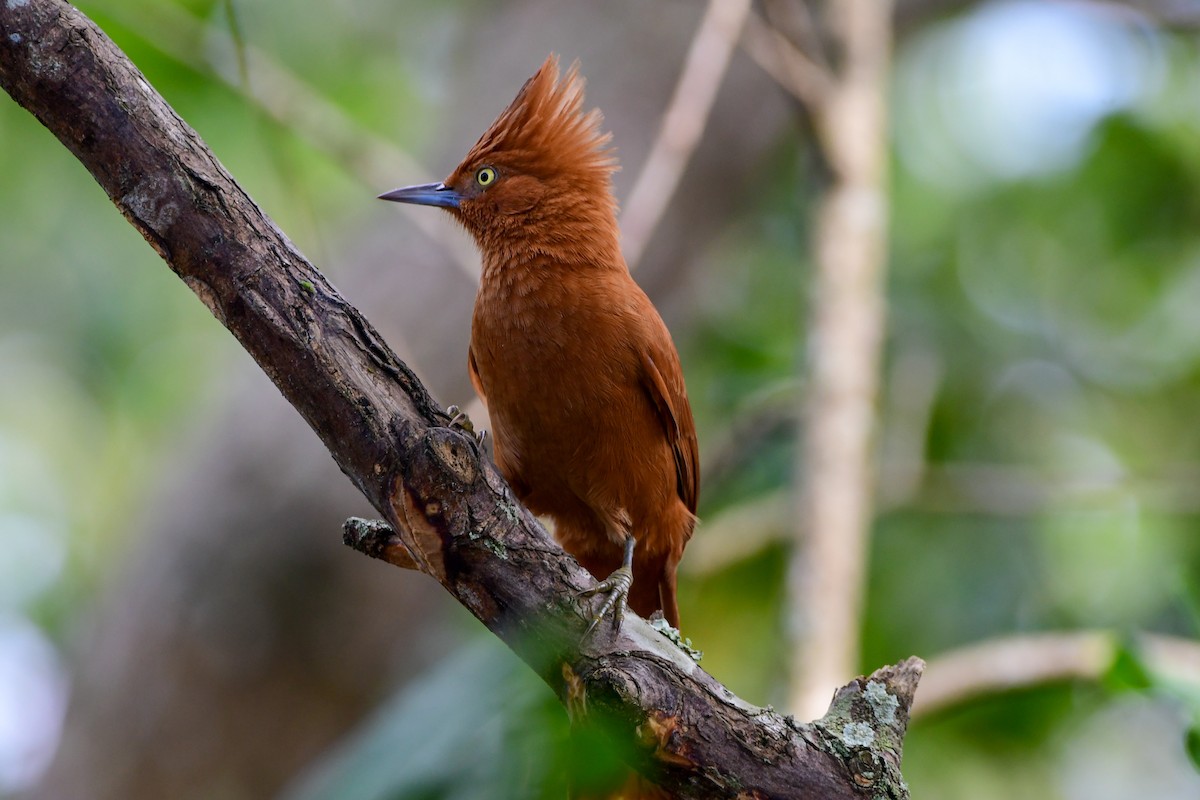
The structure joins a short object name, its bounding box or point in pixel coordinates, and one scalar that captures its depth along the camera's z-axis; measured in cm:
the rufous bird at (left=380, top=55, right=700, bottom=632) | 723
